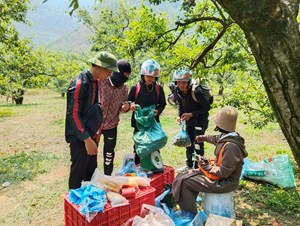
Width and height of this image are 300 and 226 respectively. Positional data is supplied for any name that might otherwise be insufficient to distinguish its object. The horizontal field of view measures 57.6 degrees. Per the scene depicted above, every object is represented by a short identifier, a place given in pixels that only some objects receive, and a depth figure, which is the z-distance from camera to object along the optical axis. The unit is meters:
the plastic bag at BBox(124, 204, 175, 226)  2.70
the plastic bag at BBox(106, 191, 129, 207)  2.68
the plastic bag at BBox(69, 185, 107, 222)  2.48
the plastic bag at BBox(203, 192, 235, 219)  2.88
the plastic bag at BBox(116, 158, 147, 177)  3.56
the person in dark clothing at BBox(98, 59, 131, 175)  3.72
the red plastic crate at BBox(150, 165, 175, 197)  3.55
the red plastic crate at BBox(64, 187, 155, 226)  2.58
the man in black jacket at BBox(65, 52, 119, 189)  2.84
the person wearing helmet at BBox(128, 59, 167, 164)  3.90
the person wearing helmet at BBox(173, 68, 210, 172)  4.06
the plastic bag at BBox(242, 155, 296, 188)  4.38
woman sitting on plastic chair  2.74
